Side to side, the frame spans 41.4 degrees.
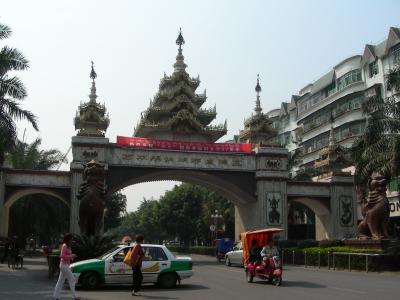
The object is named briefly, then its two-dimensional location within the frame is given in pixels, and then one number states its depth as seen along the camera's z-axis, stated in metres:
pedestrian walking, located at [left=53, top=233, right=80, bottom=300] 11.26
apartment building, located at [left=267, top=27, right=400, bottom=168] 48.31
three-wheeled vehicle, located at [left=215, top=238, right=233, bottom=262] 34.02
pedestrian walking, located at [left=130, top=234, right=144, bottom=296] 12.70
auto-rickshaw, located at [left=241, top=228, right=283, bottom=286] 15.48
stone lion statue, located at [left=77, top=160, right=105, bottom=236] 21.55
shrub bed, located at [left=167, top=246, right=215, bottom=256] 44.95
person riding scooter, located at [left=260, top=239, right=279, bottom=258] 15.71
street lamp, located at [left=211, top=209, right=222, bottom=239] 46.00
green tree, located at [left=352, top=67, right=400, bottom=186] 24.42
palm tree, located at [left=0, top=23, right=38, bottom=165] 21.73
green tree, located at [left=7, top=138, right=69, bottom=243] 36.56
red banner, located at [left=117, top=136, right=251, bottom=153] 33.83
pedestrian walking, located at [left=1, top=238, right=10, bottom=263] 26.11
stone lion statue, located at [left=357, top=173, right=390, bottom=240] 24.38
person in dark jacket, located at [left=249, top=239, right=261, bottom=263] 16.69
